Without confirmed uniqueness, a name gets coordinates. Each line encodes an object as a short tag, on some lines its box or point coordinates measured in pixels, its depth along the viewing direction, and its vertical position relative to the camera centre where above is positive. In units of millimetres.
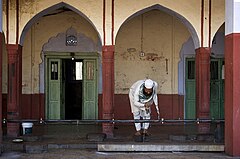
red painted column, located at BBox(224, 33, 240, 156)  7762 -349
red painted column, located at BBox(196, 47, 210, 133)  10602 -141
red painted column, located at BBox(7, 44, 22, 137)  10258 -187
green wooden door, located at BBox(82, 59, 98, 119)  13031 -397
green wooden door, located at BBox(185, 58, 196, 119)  13064 -364
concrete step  8406 -1436
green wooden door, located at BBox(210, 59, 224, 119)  13234 -369
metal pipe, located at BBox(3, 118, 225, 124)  8828 -945
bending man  8945 -471
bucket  10242 -1246
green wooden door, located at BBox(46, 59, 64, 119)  12938 -394
